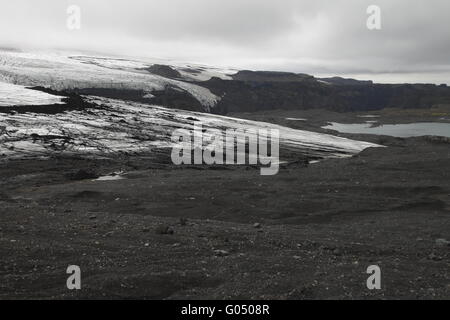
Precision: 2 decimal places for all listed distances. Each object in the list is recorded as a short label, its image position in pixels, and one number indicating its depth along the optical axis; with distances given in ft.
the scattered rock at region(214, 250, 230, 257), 39.81
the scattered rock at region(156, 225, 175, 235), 46.98
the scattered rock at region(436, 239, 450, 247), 45.68
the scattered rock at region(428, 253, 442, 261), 40.25
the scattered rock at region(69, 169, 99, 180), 98.19
